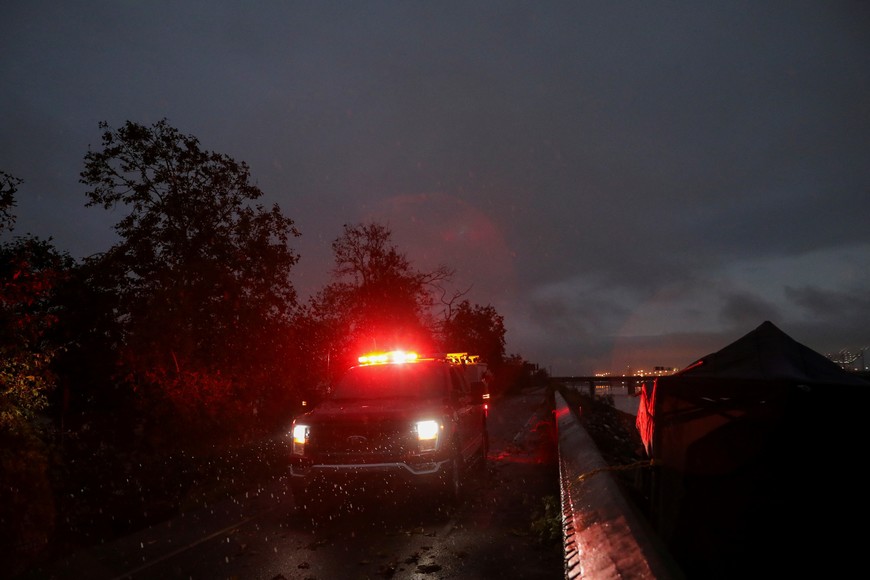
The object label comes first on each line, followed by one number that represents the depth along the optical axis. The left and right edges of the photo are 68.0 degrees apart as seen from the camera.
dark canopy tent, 3.90
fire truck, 8.02
